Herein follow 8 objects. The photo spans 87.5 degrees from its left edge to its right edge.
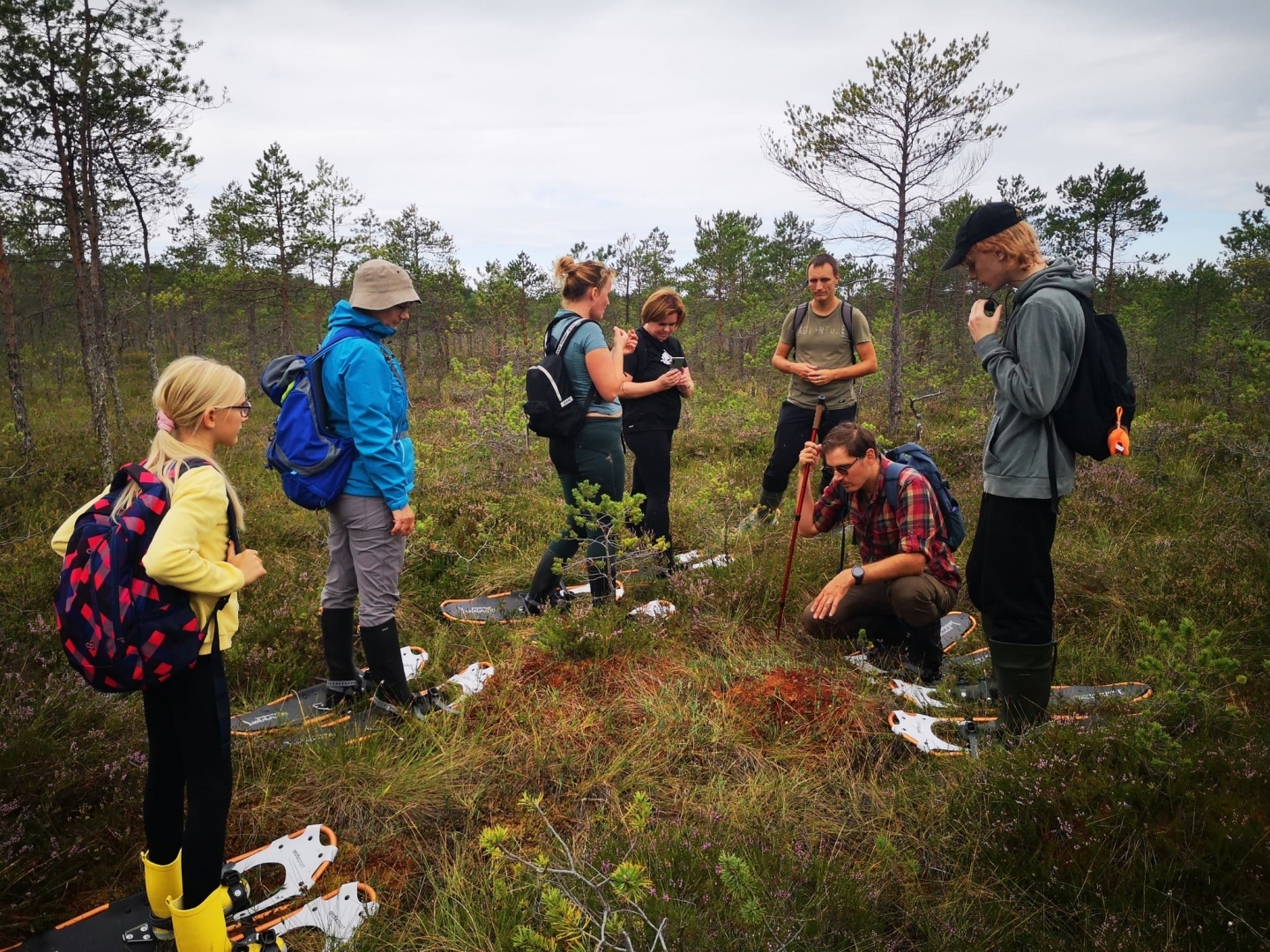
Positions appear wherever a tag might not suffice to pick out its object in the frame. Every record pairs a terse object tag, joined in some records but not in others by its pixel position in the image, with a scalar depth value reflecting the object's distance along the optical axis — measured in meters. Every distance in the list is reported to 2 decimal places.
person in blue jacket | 2.84
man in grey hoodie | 2.48
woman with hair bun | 3.73
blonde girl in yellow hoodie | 1.88
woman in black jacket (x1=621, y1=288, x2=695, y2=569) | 4.47
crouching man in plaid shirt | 3.47
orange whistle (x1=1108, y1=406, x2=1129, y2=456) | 2.43
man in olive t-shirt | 4.94
